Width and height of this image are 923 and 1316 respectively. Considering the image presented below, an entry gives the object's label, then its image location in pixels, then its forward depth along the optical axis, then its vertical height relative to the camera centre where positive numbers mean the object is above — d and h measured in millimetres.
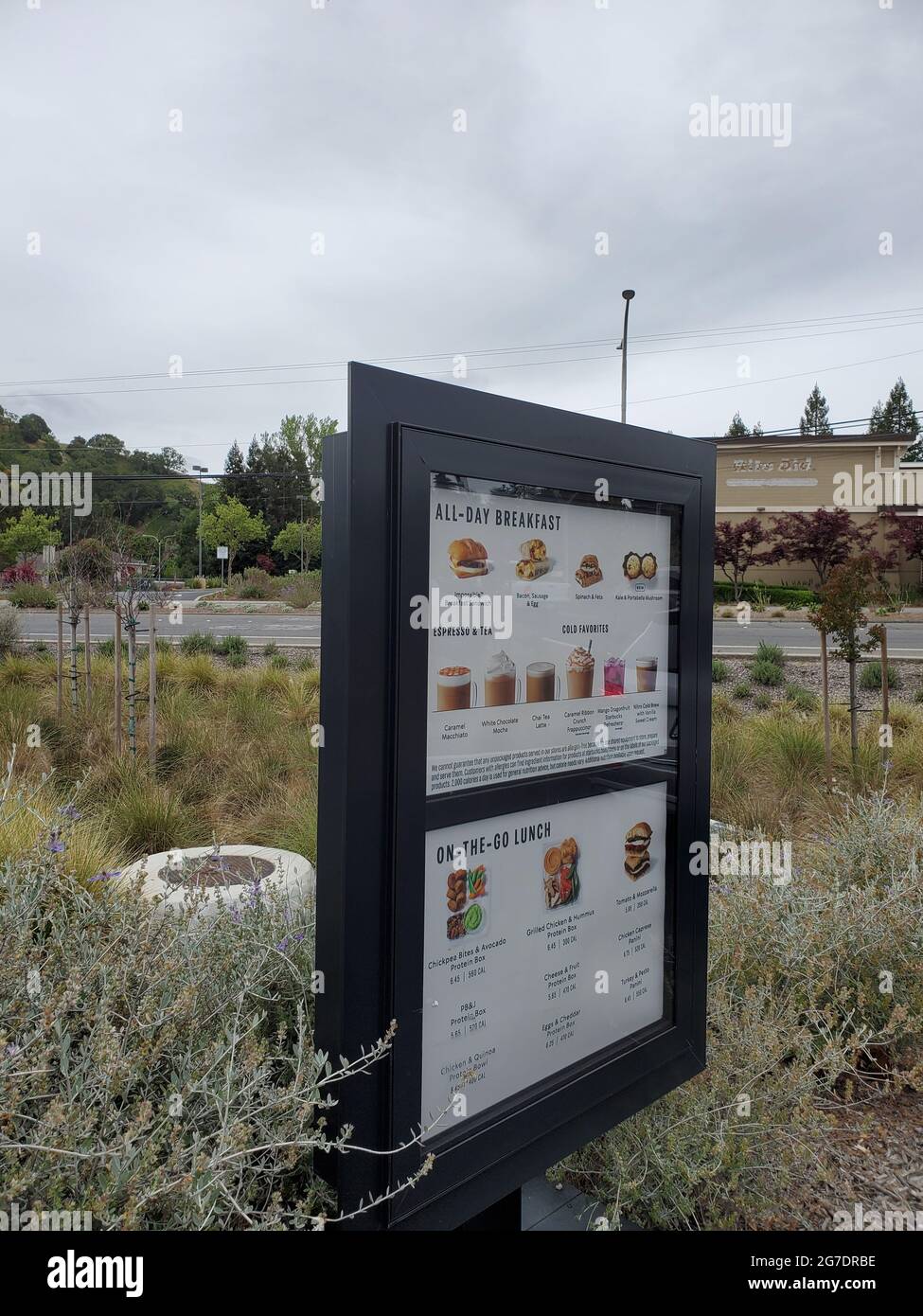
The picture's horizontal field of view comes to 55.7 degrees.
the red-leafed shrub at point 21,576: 29391 +1588
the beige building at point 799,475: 37500 +6590
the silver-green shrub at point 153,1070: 1512 -897
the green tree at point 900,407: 59378 +16105
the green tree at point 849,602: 7012 +194
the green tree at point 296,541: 48875 +4748
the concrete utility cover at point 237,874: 2788 -1117
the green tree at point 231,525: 49656 +5597
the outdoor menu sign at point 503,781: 1653 -352
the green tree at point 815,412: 70038 +17625
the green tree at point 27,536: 40438 +4014
